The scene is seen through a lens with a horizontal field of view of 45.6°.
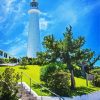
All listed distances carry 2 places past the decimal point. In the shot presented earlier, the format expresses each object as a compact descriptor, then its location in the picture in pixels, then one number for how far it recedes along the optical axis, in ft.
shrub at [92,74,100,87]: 40.46
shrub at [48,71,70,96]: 29.87
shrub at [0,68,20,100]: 19.23
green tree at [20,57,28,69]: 53.72
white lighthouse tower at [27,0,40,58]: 95.92
